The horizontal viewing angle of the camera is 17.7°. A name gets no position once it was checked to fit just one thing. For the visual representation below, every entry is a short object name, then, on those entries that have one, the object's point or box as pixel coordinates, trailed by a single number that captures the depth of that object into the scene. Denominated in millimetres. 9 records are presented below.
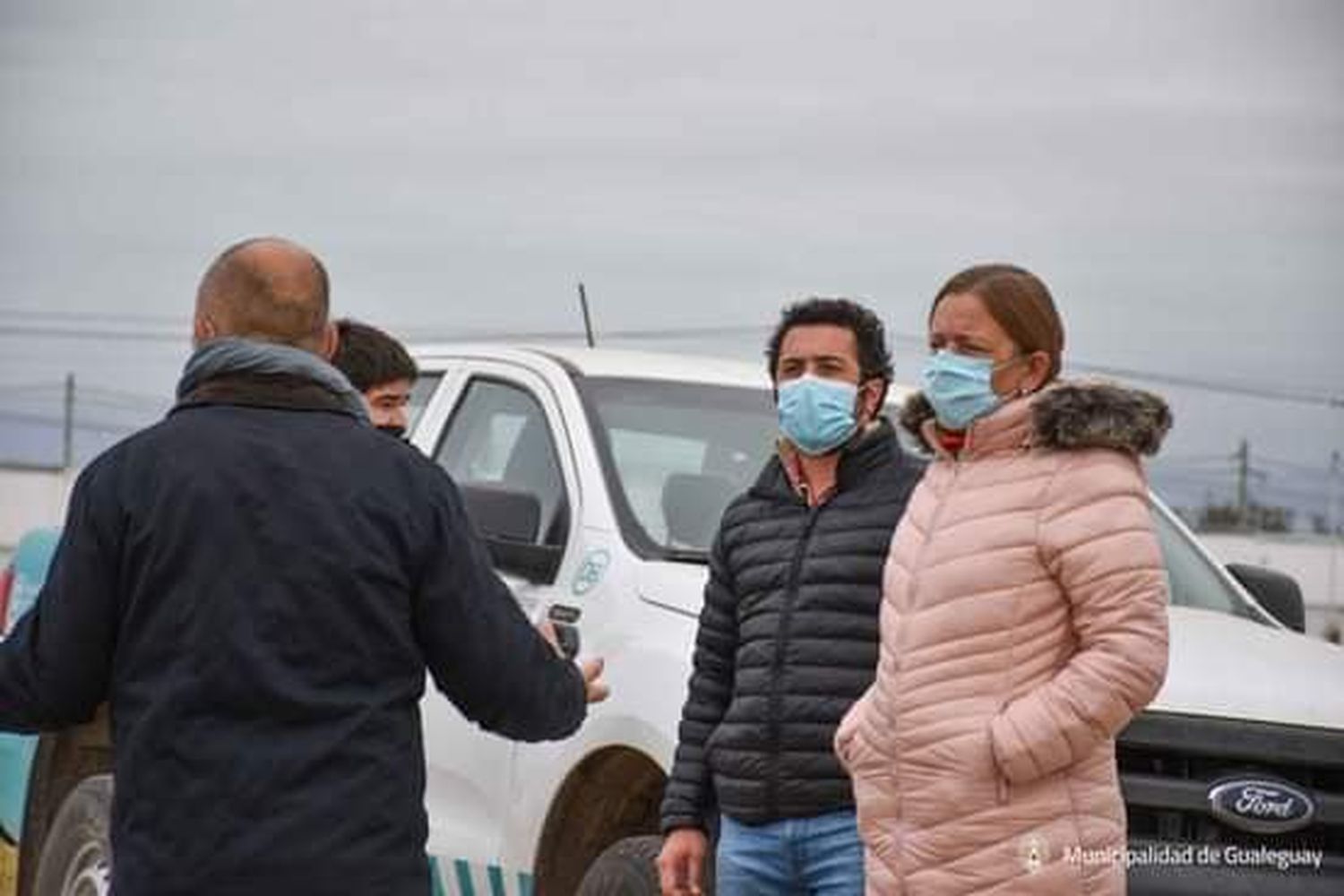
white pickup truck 8585
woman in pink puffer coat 6693
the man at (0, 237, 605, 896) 6179
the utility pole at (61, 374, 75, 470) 43653
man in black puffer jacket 7816
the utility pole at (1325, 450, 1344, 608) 49665
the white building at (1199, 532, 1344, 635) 48956
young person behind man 9490
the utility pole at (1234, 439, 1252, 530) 57895
